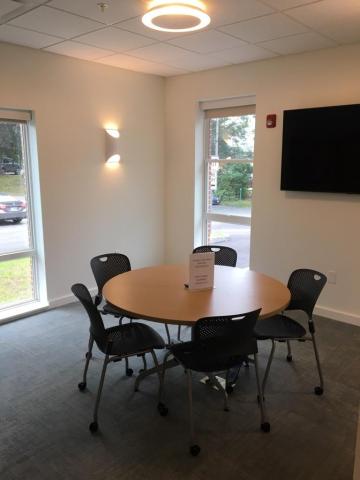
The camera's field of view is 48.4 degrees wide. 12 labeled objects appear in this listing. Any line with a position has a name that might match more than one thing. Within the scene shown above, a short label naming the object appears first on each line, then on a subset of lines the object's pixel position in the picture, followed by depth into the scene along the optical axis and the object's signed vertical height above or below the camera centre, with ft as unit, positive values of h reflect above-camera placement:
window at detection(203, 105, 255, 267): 16.52 -0.31
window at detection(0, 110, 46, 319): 13.97 -1.79
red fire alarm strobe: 14.87 +1.79
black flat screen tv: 13.00 +0.64
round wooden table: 8.32 -2.90
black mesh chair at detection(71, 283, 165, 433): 8.37 -3.86
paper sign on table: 9.60 -2.43
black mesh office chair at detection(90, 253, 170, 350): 11.70 -2.92
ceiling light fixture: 9.29 +3.58
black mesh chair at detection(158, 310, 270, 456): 7.51 -3.46
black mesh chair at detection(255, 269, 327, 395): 9.43 -3.61
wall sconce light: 16.14 +1.04
